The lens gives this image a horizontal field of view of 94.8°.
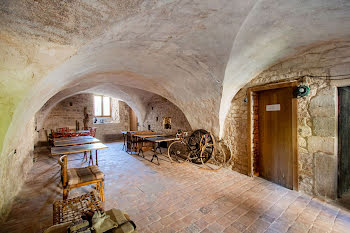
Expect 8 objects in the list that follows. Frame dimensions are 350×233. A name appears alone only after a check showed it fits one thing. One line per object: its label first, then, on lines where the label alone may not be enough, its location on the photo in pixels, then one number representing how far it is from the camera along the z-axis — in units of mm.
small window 10258
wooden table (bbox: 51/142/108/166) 3216
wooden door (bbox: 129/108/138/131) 11188
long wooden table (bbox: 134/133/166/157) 5584
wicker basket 1650
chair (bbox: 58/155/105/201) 2396
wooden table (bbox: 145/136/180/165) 4826
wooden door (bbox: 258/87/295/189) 3254
